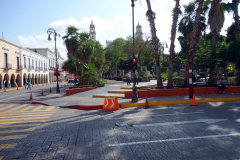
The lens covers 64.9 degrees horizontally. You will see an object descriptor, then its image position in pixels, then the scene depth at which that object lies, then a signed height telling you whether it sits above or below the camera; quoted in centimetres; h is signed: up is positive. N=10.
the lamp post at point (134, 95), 1286 -117
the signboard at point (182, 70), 1527 +54
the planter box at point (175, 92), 1490 -122
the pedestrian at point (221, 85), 1572 -76
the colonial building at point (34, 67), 4731 +373
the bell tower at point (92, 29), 10094 +2660
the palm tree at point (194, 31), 1498 +363
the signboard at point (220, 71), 1739 +45
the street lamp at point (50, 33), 2480 +608
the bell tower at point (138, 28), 10062 +2690
